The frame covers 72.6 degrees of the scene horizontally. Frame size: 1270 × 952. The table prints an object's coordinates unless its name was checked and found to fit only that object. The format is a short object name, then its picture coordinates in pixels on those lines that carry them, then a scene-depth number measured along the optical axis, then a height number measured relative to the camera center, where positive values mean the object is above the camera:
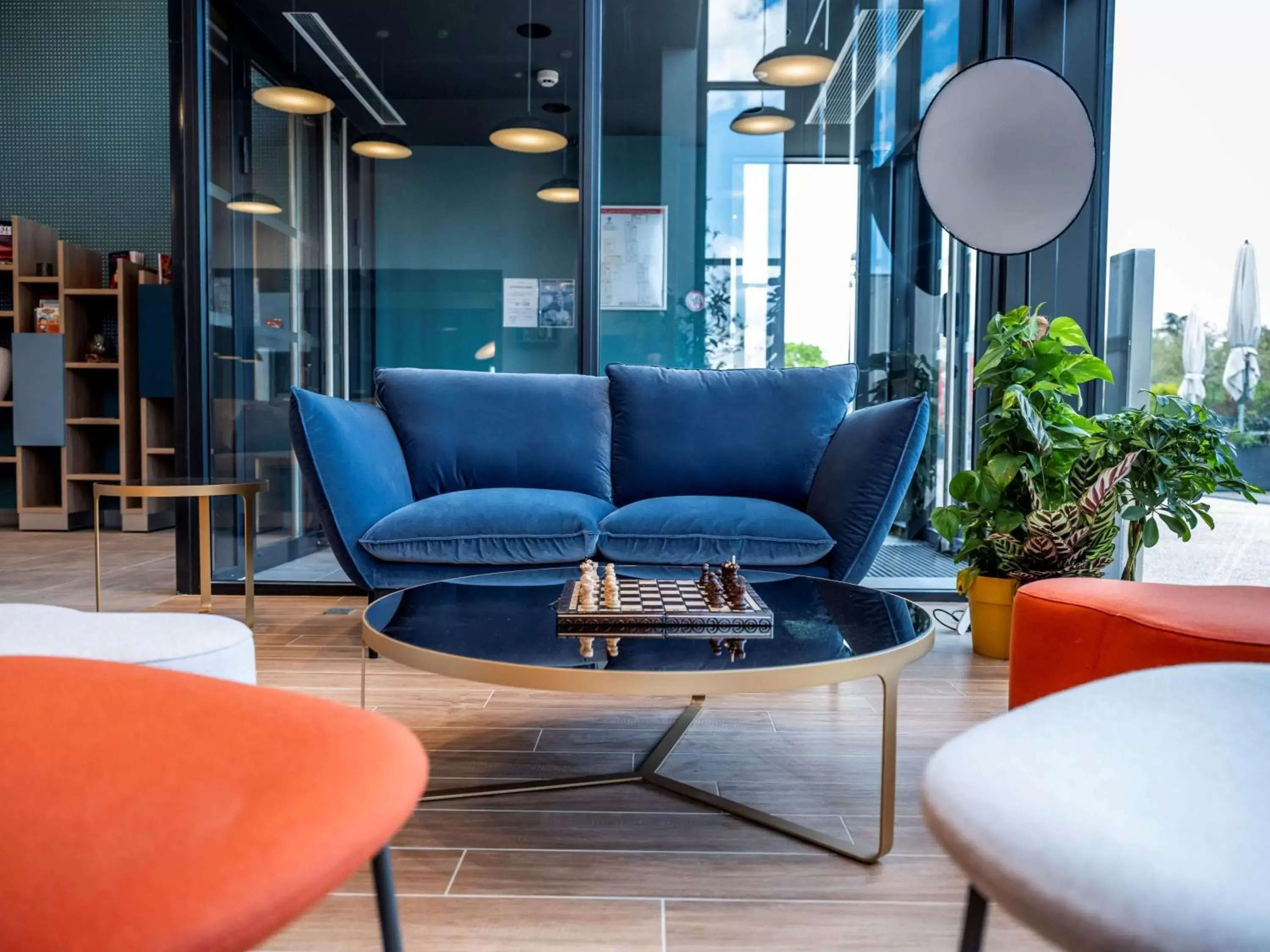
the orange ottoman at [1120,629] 1.31 -0.35
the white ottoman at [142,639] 1.08 -0.31
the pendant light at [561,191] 3.48 +0.87
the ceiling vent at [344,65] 3.50 +1.38
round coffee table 1.12 -0.35
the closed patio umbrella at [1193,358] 2.83 +0.19
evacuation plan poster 3.48 +0.60
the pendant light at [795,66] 3.46 +1.38
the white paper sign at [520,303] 3.49 +0.42
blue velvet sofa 2.40 -0.19
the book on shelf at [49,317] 5.76 +0.56
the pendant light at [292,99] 3.51 +1.24
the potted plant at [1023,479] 2.45 -0.19
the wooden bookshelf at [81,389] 5.68 +0.09
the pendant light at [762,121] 3.47 +1.15
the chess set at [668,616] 1.38 -0.34
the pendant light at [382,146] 3.50 +1.05
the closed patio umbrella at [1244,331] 2.71 +0.27
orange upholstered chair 0.47 -0.26
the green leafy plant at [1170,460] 2.30 -0.12
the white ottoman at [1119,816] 0.48 -0.27
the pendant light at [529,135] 3.47 +1.09
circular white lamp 2.42 +0.74
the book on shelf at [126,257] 5.81 +0.98
